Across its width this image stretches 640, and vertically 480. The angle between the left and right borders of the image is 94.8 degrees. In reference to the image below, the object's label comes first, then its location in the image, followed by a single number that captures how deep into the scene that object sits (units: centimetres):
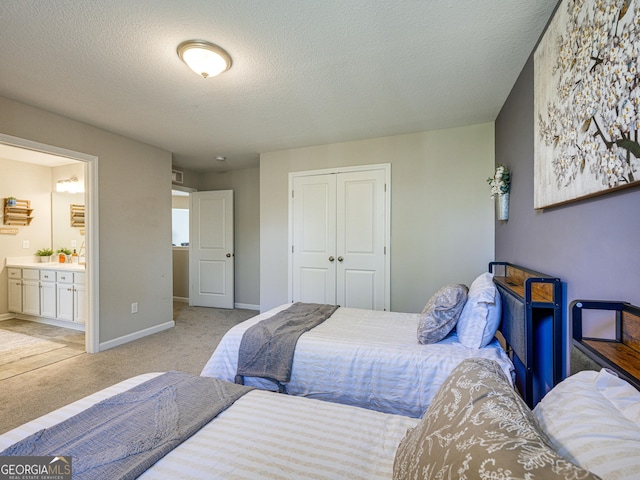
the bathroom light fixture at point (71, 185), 472
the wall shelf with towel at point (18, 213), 450
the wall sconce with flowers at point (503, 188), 247
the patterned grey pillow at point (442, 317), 189
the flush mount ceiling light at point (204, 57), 188
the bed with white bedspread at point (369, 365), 170
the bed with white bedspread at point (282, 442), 87
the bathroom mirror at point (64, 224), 493
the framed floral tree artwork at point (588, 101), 94
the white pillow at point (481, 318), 181
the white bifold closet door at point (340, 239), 371
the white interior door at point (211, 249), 535
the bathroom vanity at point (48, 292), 403
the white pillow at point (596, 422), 49
